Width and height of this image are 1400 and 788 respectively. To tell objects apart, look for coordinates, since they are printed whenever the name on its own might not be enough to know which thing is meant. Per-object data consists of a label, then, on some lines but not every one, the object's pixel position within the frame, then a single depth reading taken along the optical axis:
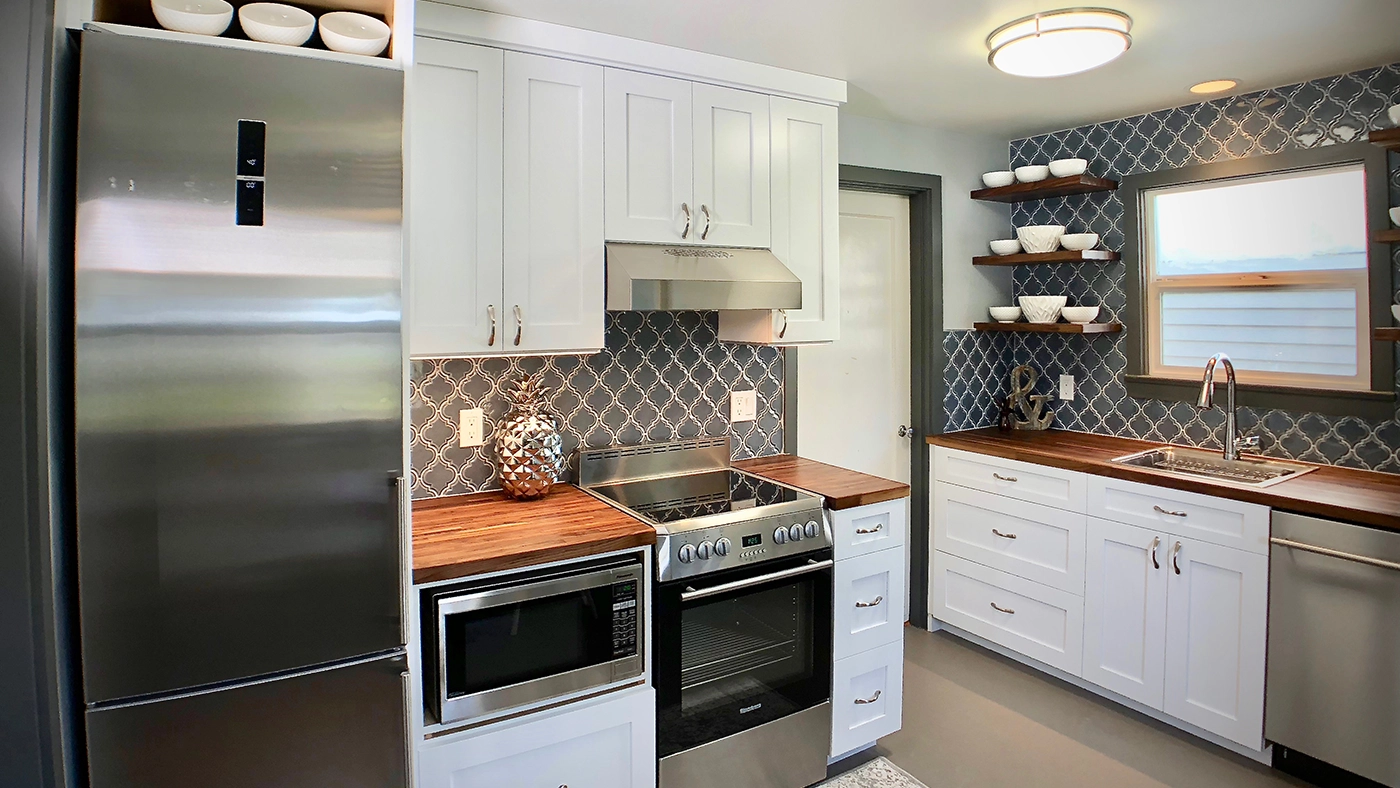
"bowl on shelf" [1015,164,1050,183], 3.51
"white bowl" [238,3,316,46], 1.64
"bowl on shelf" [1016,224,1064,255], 3.54
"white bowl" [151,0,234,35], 1.58
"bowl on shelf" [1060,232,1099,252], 3.45
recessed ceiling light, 2.94
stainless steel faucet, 2.94
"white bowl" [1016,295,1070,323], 3.56
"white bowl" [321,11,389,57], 1.71
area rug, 2.56
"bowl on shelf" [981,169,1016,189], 3.61
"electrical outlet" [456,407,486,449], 2.54
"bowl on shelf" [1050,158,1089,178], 3.40
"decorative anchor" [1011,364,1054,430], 3.80
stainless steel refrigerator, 1.47
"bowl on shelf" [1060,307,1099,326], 3.51
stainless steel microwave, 1.88
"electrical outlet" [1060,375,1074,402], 3.78
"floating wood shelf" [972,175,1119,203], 3.41
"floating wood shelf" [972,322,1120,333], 3.44
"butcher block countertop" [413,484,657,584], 1.91
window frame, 2.80
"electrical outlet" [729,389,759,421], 3.08
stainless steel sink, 2.86
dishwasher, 2.32
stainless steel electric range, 2.21
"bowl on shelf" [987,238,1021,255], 3.67
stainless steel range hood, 2.35
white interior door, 3.54
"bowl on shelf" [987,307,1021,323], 3.67
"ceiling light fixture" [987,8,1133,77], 2.27
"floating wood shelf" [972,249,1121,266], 3.43
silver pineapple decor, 2.43
